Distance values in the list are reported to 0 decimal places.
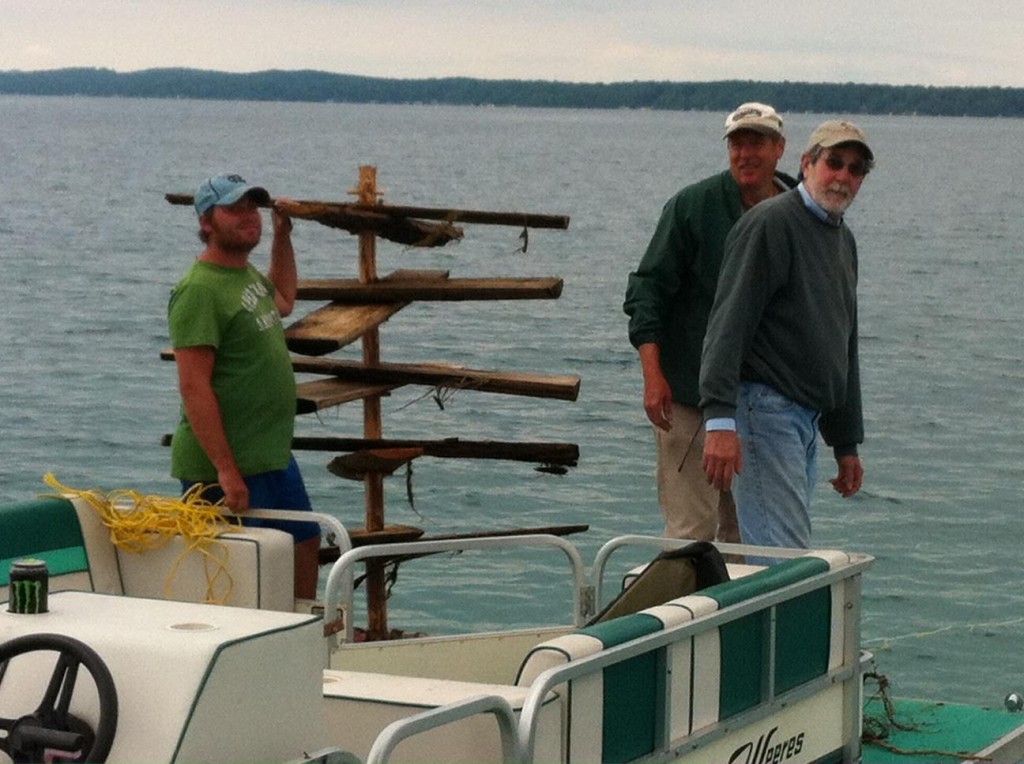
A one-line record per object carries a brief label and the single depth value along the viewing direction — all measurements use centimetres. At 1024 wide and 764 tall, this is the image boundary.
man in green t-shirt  602
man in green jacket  662
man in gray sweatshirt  587
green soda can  408
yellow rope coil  567
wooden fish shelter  897
